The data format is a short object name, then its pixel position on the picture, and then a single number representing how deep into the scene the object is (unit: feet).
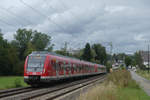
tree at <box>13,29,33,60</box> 268.11
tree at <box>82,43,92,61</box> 315.58
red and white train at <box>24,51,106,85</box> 62.03
